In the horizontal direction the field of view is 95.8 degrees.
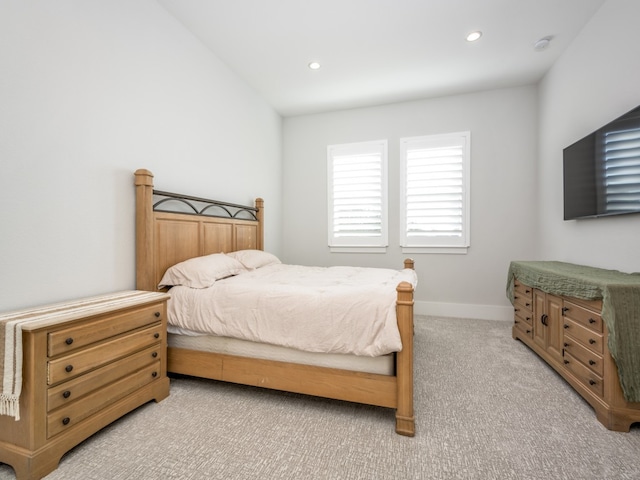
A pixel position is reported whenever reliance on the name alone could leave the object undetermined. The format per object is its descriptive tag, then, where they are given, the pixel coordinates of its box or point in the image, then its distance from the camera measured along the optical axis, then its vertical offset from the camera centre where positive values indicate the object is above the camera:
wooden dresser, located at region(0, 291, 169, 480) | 1.29 -0.71
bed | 1.63 -0.77
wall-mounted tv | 1.98 +0.53
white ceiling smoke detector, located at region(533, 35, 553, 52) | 2.79 +1.91
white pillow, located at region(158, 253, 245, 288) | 2.22 -0.28
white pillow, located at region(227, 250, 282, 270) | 2.98 -0.22
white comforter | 1.68 -0.49
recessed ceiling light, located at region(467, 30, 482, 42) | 2.71 +1.92
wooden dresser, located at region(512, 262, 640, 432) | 1.64 -0.79
